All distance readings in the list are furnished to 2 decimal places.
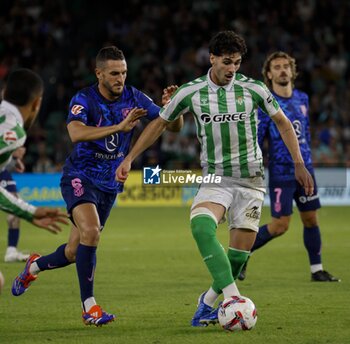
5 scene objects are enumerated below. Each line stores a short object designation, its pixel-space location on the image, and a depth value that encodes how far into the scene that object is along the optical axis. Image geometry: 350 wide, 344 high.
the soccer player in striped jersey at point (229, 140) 14.56
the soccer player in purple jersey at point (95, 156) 15.11
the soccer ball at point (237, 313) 13.55
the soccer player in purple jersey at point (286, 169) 20.66
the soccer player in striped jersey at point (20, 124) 11.48
